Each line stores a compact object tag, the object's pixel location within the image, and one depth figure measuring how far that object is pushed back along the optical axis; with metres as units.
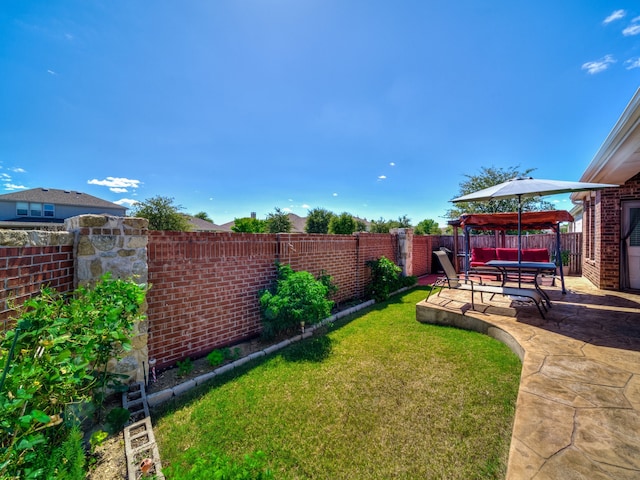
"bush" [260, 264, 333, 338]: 3.97
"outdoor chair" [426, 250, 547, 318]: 4.44
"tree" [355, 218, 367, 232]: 29.68
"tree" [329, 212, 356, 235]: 21.86
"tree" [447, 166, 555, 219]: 18.61
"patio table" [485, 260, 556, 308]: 4.66
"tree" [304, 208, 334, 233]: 27.02
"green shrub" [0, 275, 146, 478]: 1.02
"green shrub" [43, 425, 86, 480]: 1.16
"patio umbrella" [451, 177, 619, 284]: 4.44
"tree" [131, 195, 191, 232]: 19.50
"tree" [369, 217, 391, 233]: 28.37
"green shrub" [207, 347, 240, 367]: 3.35
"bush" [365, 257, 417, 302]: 7.04
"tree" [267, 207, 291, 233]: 24.50
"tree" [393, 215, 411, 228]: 30.63
